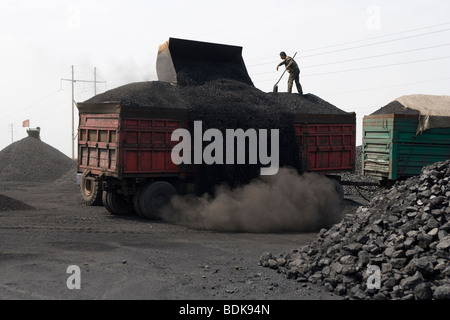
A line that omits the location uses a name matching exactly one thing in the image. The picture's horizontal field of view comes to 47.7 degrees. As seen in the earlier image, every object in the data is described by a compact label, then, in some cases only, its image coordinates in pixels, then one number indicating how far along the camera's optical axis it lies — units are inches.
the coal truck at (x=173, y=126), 476.4
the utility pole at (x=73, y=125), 1602.2
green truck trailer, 585.9
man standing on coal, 622.7
